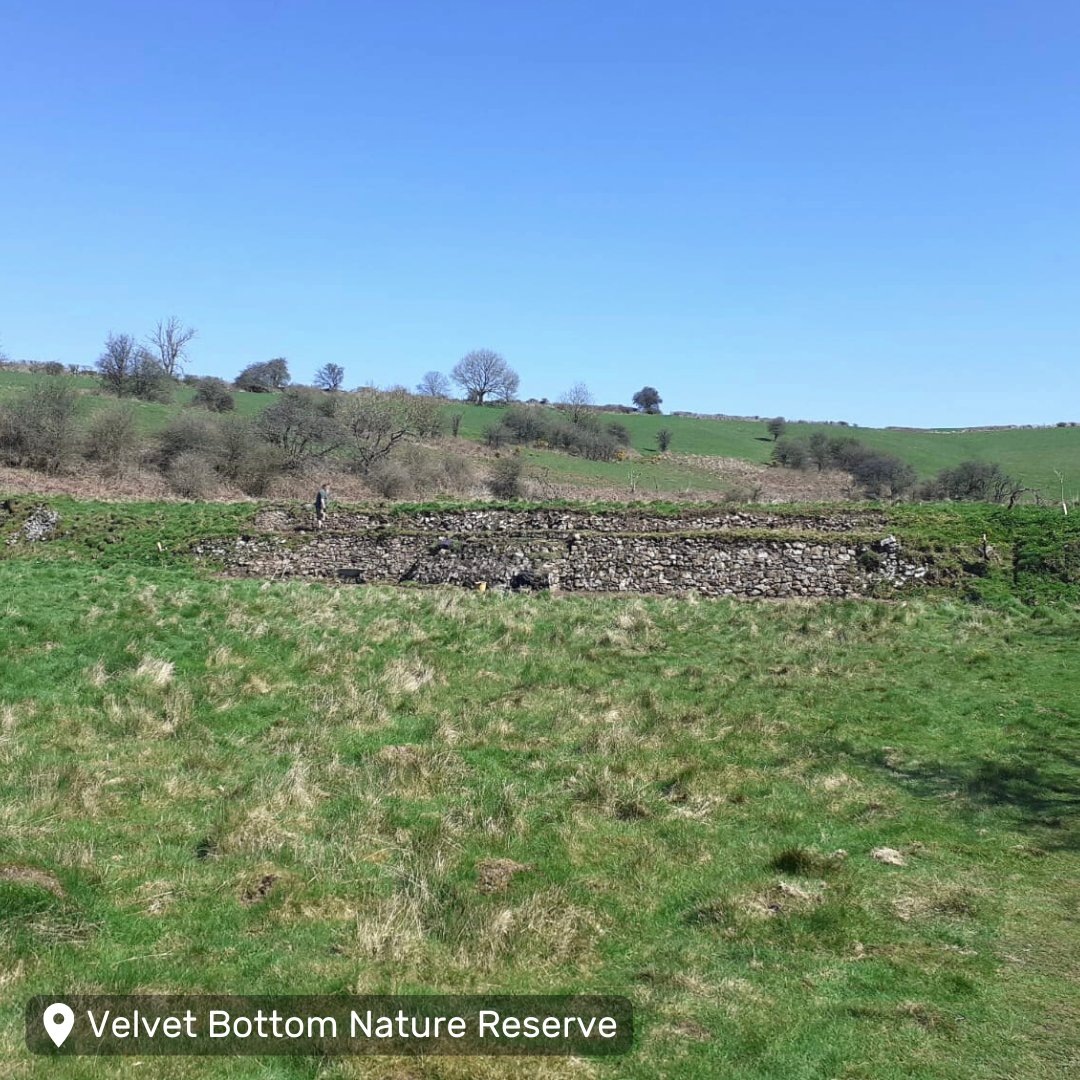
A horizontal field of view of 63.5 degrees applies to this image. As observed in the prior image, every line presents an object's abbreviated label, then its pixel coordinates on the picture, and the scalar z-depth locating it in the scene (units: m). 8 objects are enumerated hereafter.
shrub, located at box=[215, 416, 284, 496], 45.97
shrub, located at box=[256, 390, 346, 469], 50.34
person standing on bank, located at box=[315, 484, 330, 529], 30.91
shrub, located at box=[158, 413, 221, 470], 45.53
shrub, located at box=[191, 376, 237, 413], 67.69
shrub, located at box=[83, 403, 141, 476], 44.12
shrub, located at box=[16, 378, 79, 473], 42.47
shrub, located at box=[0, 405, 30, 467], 42.44
